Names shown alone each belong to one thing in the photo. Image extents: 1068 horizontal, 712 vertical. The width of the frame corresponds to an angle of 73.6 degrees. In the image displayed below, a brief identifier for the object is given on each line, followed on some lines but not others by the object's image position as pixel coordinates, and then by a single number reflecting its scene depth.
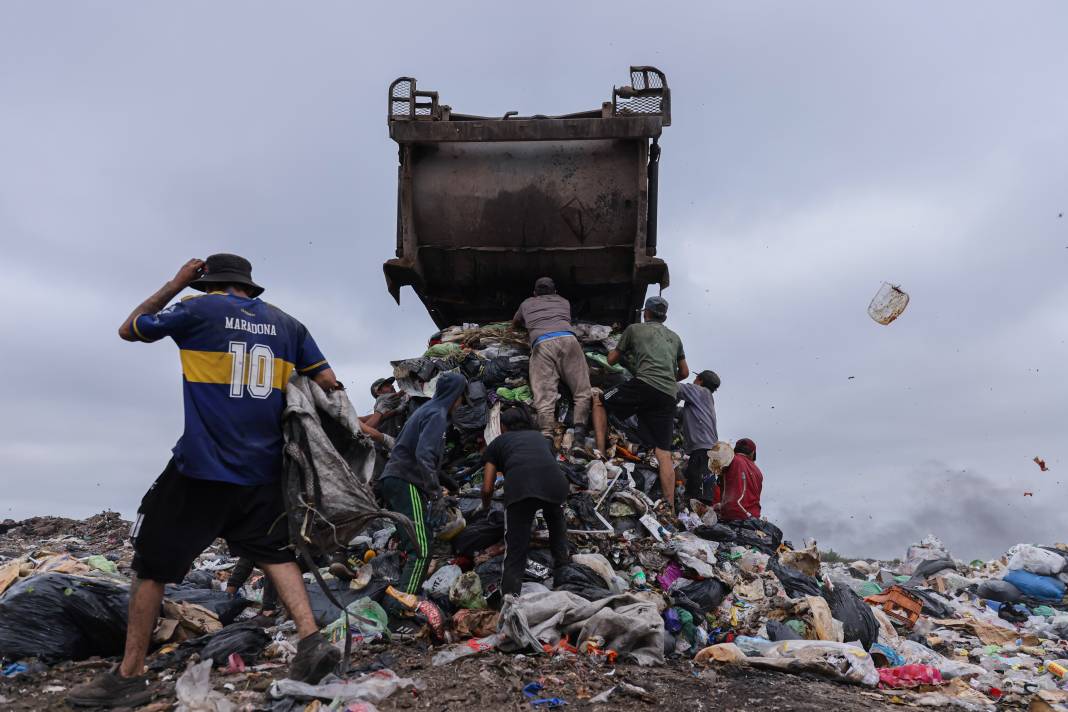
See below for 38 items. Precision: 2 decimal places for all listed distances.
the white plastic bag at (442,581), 3.95
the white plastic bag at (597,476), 5.20
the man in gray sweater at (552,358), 5.63
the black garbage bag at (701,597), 4.08
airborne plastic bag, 6.04
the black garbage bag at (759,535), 5.45
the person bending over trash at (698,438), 6.32
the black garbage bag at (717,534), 5.38
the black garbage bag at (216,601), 3.98
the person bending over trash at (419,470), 4.08
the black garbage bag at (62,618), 3.18
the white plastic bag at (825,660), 3.41
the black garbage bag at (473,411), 5.66
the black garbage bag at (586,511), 4.83
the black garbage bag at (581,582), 3.75
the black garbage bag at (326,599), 3.73
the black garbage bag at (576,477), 5.18
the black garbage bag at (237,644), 3.14
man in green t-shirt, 5.61
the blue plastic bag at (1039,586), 6.18
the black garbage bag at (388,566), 4.32
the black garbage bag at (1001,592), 6.27
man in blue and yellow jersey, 2.59
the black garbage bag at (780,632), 3.92
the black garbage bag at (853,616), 4.33
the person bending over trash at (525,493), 3.79
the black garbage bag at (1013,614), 5.92
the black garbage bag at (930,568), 7.31
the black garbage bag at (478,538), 4.34
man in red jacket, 6.05
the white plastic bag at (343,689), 2.44
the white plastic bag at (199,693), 2.41
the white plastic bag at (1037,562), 6.39
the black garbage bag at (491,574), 3.96
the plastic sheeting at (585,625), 3.23
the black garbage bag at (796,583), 4.57
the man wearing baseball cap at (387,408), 5.84
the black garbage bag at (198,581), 4.87
